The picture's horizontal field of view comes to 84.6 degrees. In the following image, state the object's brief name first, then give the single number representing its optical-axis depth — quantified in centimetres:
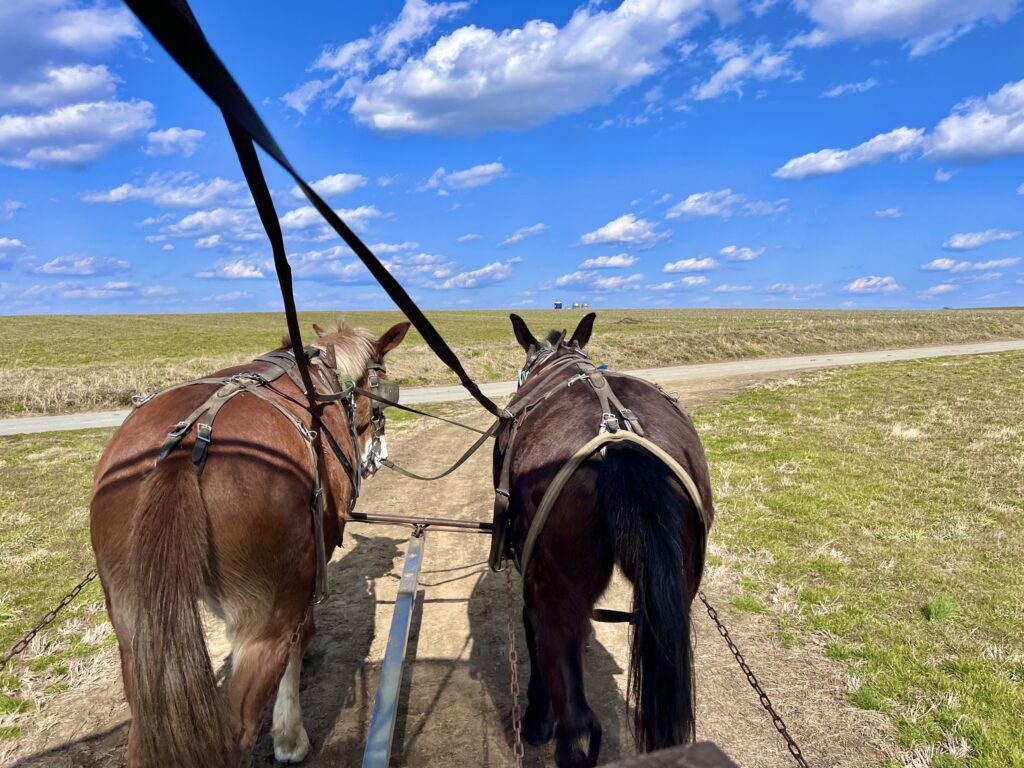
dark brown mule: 238
